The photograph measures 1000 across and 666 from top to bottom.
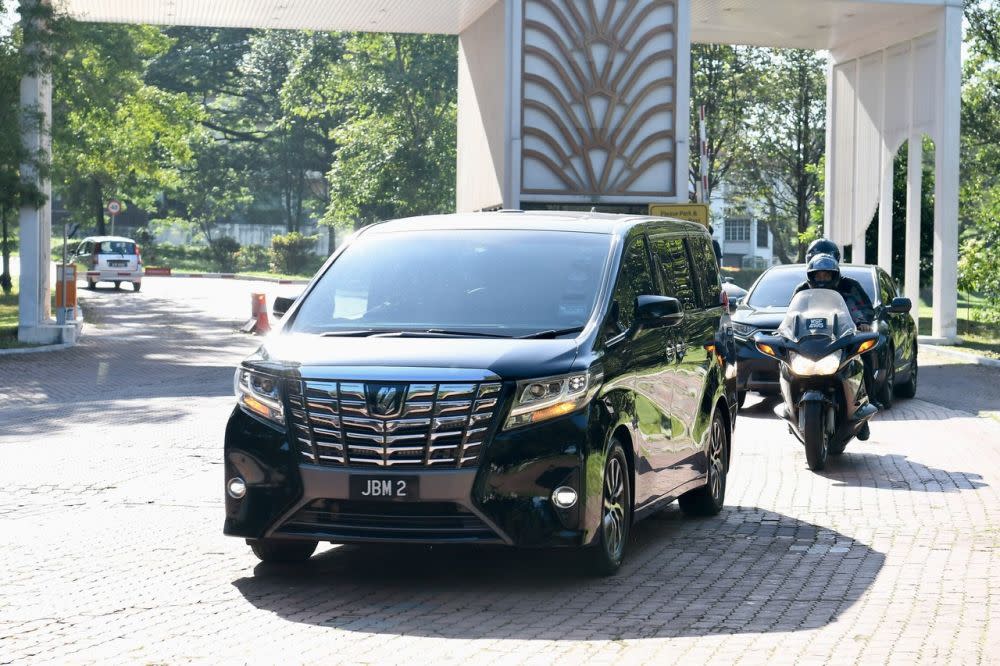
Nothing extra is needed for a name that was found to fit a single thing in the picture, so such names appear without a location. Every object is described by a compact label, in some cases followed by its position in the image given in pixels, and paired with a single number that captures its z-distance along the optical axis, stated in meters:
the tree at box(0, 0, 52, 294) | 26.66
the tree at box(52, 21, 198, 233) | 29.98
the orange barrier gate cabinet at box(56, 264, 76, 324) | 27.97
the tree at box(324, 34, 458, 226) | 64.38
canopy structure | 27.47
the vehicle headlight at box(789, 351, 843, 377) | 12.21
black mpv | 7.15
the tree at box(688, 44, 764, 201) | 53.47
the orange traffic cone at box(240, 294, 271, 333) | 31.64
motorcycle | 12.20
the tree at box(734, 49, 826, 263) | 55.81
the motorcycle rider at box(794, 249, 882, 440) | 13.00
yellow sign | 26.12
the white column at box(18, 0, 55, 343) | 27.19
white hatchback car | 52.00
